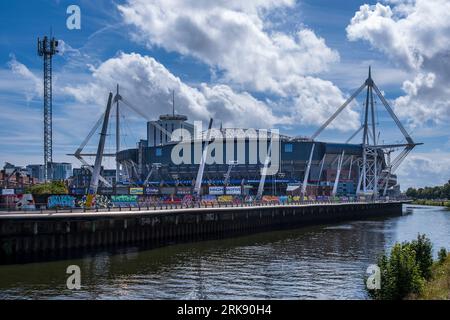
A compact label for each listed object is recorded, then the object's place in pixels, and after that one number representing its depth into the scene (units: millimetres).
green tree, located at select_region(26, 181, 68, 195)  110738
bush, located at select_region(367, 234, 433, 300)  32969
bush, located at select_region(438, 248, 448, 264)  45406
